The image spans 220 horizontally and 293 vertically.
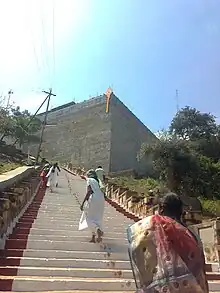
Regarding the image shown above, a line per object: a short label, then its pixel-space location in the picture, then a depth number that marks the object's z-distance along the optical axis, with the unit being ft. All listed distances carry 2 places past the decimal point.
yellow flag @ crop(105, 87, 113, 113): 80.91
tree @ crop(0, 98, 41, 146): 78.02
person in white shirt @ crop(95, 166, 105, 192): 24.92
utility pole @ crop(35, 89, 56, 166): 68.54
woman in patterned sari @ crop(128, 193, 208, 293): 5.45
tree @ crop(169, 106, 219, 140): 62.10
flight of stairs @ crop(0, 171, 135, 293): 9.05
